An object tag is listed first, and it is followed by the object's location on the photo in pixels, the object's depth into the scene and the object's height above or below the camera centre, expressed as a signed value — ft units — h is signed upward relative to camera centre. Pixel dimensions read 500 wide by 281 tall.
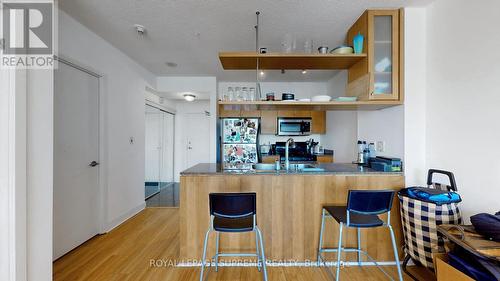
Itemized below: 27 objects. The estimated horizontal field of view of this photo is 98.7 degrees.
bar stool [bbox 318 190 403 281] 5.45 -1.77
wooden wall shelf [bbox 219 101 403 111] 7.03 +1.16
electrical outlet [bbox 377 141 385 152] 7.83 -0.27
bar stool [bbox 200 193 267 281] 5.31 -1.76
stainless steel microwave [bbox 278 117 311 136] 14.08 +0.77
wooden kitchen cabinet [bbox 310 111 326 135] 14.34 +1.12
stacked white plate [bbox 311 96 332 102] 7.22 +1.35
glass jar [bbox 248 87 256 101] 7.29 +1.52
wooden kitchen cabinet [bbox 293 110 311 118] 14.30 +1.65
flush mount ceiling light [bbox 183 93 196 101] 15.03 +3.00
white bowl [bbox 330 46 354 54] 7.19 +2.98
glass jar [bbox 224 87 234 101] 7.37 +1.51
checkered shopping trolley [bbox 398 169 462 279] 5.23 -2.12
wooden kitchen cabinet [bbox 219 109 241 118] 14.34 +1.72
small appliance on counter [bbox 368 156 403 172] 6.91 -0.85
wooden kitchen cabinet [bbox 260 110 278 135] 14.34 +1.12
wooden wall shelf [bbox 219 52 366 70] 7.00 +2.73
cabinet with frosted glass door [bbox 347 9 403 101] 6.92 +2.80
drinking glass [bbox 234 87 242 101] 7.36 +1.53
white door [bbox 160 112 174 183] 17.63 -0.94
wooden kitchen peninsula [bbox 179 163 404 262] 6.93 -2.19
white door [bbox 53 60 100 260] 7.21 -0.70
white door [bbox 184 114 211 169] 18.83 -0.02
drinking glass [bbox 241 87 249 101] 7.33 +1.53
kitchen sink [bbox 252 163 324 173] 7.36 -1.06
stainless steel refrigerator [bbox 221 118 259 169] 13.69 -0.08
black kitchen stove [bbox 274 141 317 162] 13.99 -0.90
